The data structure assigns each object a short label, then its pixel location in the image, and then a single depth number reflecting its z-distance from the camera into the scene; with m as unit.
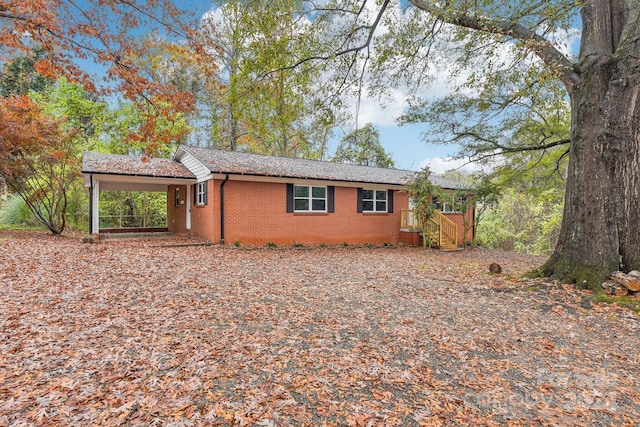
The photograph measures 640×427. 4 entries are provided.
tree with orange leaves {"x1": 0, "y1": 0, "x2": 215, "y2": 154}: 7.54
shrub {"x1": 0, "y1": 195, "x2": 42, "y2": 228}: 15.57
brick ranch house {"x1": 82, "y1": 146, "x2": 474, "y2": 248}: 11.83
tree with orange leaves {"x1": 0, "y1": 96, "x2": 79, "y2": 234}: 11.72
